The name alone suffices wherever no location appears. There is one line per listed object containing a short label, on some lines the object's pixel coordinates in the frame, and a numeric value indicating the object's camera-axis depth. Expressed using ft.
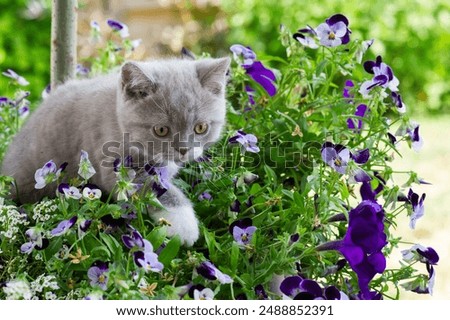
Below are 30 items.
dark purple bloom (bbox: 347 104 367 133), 3.36
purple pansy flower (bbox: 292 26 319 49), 3.33
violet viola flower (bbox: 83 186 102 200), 2.95
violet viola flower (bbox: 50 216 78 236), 2.89
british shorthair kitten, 3.29
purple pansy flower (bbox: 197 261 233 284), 2.83
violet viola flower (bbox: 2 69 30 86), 3.65
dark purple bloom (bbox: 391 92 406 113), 3.19
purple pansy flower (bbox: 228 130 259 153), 3.13
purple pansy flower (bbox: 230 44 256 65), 3.43
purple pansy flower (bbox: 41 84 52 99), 3.74
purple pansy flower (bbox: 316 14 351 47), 3.25
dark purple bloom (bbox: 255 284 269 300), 2.91
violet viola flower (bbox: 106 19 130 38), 3.71
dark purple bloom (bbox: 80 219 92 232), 2.89
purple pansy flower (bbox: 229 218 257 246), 2.97
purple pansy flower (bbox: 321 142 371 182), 2.98
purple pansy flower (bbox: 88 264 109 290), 2.80
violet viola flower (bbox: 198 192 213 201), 3.18
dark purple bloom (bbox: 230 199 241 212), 3.07
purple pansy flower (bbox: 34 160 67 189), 3.01
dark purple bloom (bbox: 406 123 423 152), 3.15
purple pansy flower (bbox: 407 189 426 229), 3.06
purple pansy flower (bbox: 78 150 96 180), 2.96
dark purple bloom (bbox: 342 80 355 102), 3.40
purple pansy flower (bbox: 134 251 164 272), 2.77
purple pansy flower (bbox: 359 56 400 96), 3.15
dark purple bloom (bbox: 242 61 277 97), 3.48
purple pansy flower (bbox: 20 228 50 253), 2.91
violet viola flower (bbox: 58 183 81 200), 2.96
